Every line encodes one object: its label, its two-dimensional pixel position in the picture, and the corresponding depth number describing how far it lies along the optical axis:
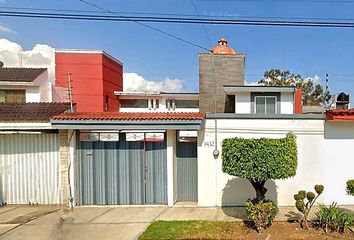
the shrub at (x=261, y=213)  6.60
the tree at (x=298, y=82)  42.47
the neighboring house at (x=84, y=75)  25.06
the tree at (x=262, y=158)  6.52
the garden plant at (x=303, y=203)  6.64
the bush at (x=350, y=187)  6.68
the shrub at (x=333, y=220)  6.54
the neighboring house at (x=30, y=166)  9.08
